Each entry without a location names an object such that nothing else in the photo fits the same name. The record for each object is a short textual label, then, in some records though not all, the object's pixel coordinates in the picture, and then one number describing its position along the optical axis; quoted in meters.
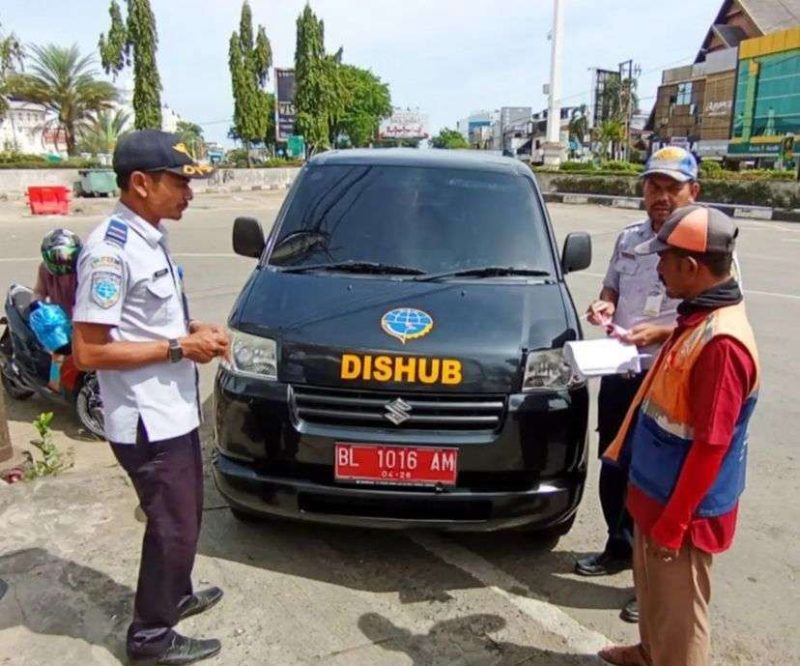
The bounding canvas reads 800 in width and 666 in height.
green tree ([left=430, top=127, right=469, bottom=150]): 105.19
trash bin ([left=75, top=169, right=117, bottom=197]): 26.66
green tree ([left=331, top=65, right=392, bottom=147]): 69.00
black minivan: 2.68
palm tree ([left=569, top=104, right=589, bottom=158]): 76.88
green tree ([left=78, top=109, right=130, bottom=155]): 36.44
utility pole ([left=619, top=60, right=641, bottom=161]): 65.44
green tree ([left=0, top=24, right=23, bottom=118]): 31.00
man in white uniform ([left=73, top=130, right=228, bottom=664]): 2.04
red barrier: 20.17
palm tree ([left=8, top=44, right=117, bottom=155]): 33.75
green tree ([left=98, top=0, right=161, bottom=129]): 36.28
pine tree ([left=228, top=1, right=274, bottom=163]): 42.05
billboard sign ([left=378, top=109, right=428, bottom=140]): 94.44
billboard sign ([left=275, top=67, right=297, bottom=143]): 48.47
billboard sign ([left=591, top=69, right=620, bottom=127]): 78.00
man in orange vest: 1.77
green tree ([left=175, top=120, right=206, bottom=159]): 95.68
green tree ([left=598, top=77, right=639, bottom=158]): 62.79
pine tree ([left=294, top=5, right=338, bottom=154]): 43.25
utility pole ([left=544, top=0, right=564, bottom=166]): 32.84
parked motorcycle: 4.43
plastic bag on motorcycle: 4.29
